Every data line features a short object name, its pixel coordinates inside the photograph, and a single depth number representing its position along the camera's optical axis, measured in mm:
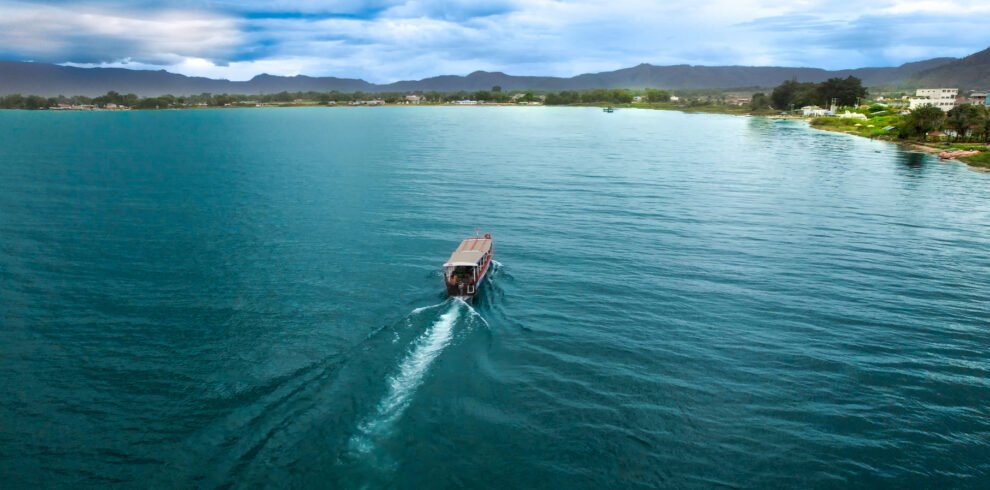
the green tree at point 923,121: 155275
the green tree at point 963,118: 144875
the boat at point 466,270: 45812
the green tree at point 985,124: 140650
